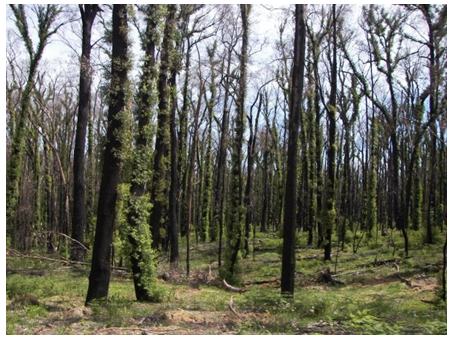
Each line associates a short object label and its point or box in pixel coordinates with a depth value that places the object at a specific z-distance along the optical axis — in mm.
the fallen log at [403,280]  11852
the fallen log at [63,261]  12762
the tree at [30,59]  16812
